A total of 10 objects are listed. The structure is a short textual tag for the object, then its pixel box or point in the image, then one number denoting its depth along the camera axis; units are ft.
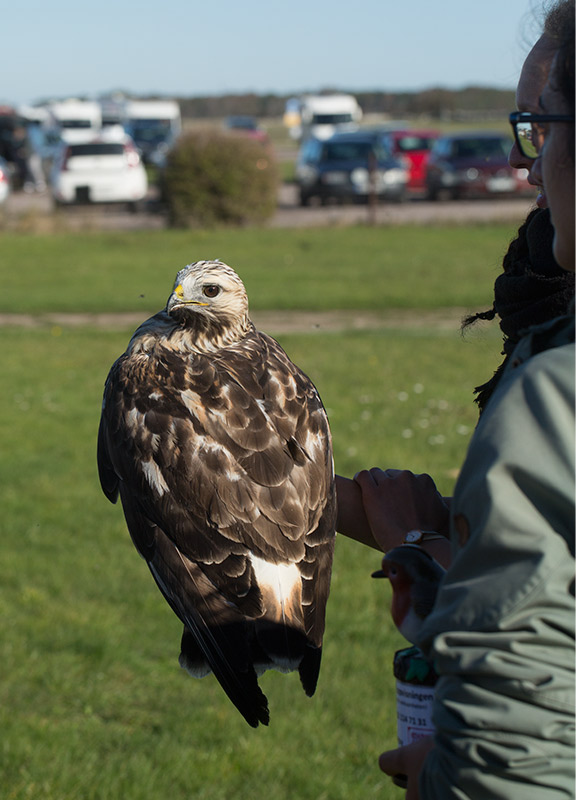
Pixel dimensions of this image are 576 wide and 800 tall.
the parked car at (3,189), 92.72
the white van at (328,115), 157.69
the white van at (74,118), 148.25
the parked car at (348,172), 95.86
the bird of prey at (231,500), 7.39
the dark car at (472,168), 98.94
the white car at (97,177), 96.32
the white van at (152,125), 143.54
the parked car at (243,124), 162.28
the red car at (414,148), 110.63
